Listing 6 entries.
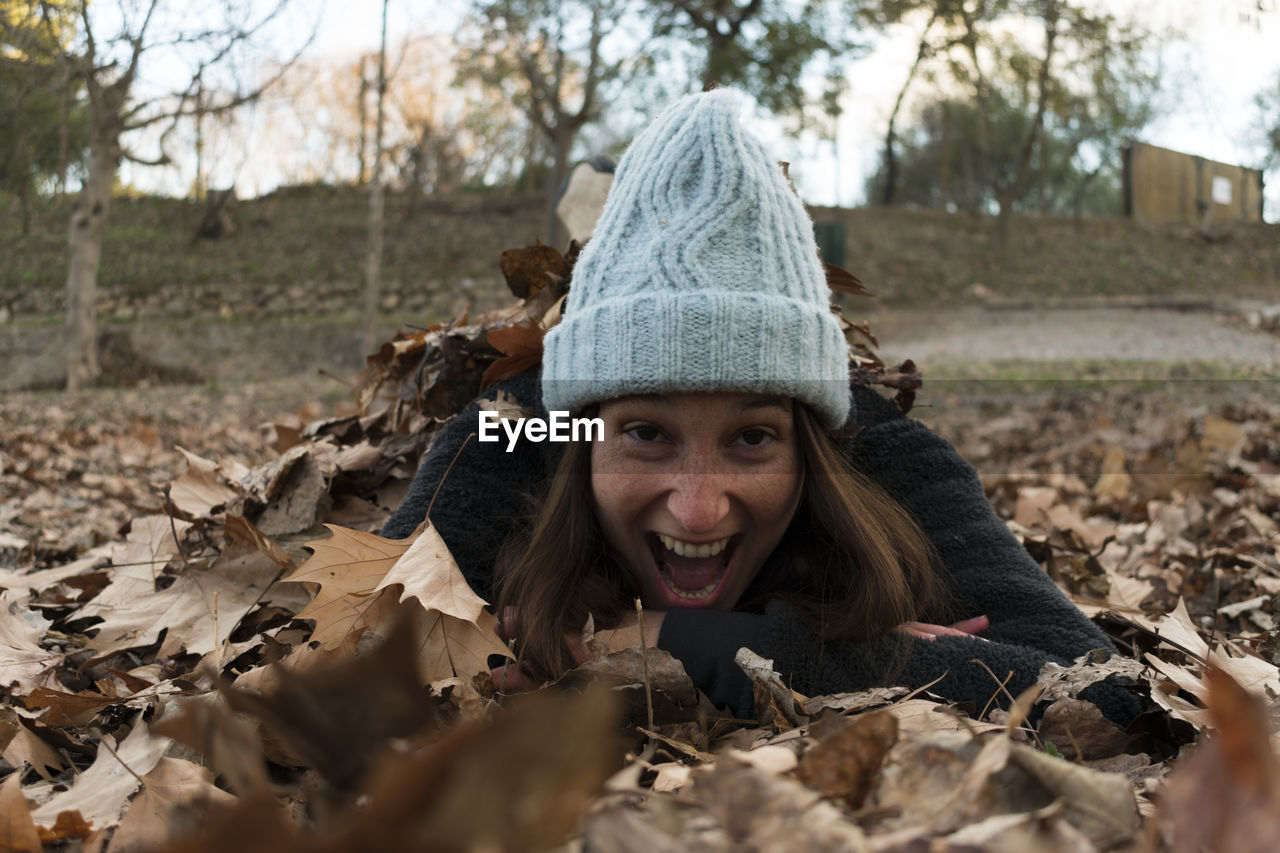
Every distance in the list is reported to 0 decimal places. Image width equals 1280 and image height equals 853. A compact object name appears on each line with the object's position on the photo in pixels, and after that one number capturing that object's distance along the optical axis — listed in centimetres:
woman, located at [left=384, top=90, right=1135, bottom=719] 64
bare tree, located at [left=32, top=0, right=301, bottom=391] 703
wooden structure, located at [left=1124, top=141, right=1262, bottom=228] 1996
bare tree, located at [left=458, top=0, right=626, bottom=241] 1154
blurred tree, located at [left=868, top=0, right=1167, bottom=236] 1572
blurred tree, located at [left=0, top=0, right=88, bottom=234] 679
